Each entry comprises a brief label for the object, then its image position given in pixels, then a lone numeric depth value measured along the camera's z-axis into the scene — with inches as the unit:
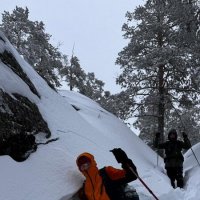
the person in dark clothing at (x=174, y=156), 311.8
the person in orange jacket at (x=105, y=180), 178.3
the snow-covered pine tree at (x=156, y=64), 556.2
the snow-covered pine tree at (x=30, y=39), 737.1
